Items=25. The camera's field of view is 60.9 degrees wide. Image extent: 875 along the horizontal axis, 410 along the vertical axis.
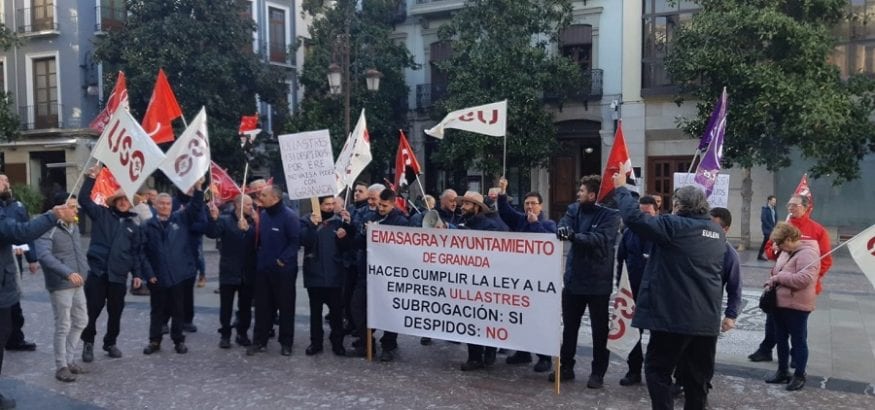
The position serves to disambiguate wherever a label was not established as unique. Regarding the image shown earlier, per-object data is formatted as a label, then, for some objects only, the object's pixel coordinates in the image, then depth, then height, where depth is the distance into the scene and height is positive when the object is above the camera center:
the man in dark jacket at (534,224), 6.94 -0.51
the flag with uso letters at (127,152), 6.59 +0.18
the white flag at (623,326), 6.21 -1.31
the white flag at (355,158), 8.79 +0.15
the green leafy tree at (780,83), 17.02 +2.06
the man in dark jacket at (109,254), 7.15 -0.80
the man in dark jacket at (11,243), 5.45 -0.55
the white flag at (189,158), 7.11 +0.12
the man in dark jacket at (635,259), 6.43 -0.79
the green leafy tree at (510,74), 21.62 +2.83
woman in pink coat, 6.16 -1.03
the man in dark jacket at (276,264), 7.45 -0.94
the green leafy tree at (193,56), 22.95 +3.61
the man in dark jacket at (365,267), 7.28 -0.98
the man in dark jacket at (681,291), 4.84 -0.80
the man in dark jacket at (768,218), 16.77 -1.08
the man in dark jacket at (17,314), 7.58 -1.49
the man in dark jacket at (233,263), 7.89 -0.97
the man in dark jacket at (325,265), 7.43 -0.94
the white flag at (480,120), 8.42 +0.58
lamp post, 17.20 +2.19
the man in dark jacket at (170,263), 7.59 -0.95
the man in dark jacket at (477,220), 6.86 -0.46
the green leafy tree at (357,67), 24.30 +3.45
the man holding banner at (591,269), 6.12 -0.82
